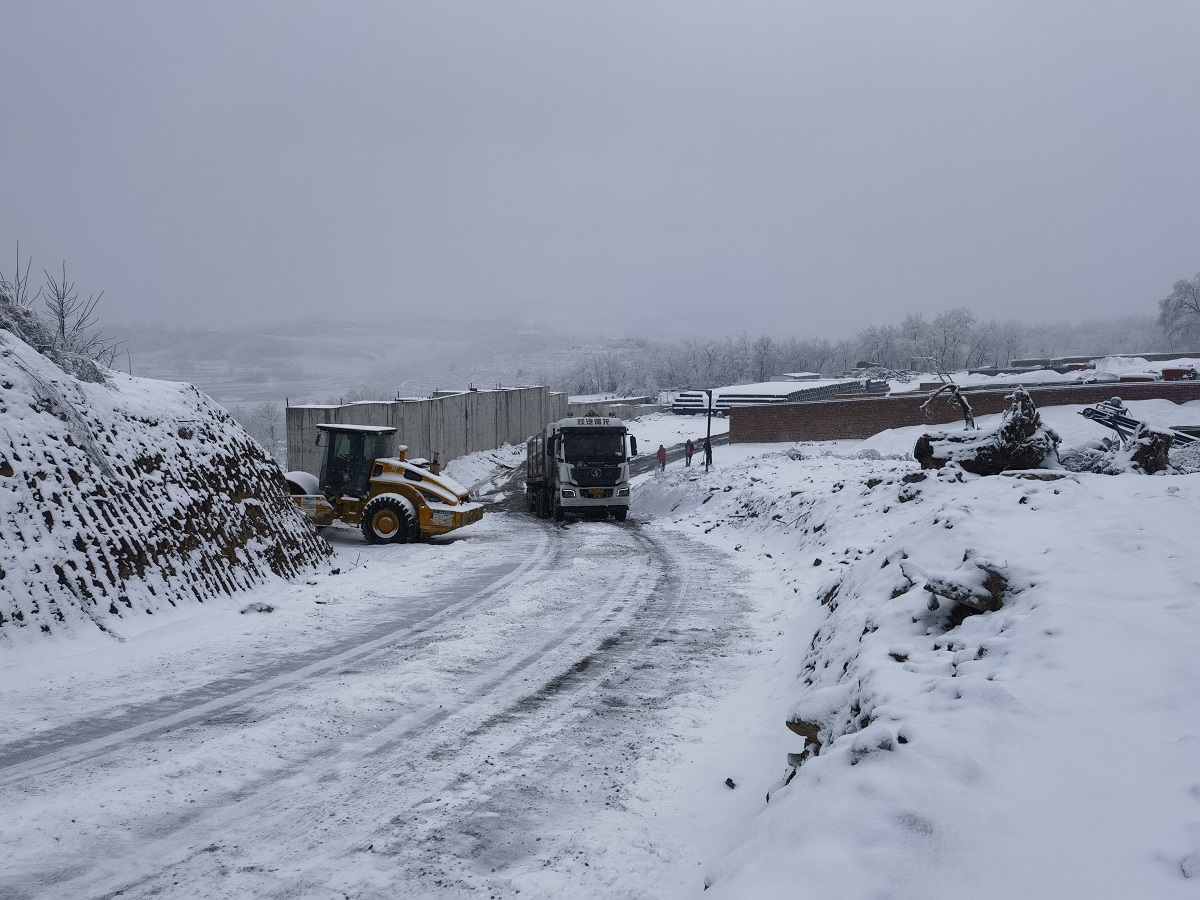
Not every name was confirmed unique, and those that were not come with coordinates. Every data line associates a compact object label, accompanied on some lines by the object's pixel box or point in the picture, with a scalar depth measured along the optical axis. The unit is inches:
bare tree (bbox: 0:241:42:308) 479.5
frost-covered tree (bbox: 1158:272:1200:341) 3442.4
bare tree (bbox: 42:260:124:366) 759.5
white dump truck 948.0
